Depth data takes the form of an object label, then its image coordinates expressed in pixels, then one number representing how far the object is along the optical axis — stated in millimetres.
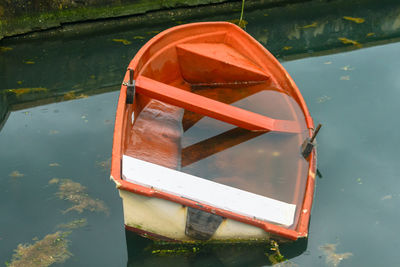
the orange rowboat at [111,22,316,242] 3107
